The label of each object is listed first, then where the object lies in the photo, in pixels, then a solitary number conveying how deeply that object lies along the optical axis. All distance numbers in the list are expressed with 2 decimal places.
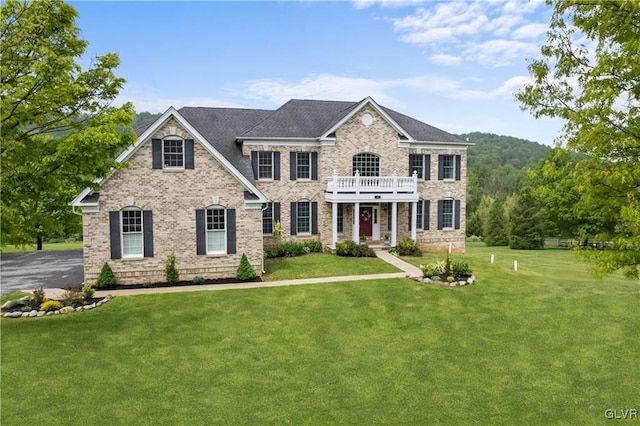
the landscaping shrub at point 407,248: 26.89
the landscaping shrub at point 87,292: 17.02
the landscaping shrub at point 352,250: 25.86
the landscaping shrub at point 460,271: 20.34
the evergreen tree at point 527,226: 48.41
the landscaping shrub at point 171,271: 19.70
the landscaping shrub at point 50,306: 15.59
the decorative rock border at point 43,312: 15.23
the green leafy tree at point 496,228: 57.00
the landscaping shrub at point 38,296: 16.23
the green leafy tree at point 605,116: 7.71
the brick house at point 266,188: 19.44
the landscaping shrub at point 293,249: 26.14
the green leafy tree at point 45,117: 12.02
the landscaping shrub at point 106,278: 18.81
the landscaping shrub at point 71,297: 16.52
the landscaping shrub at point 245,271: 20.27
